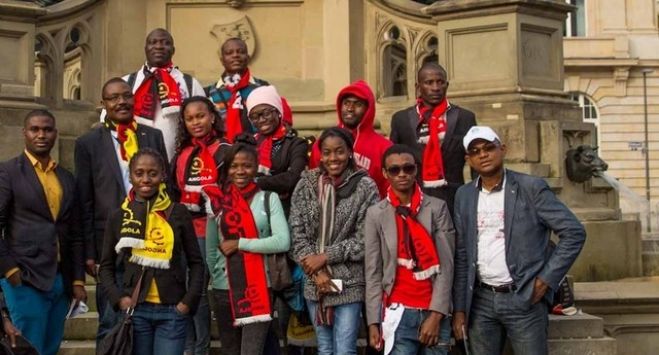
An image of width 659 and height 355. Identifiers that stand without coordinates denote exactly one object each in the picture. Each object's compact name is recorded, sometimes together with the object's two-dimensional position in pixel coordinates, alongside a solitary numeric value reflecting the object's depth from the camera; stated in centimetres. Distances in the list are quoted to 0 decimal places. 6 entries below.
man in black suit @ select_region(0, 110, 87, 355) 545
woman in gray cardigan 538
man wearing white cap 526
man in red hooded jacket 621
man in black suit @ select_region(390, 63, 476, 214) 641
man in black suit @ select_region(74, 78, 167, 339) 587
